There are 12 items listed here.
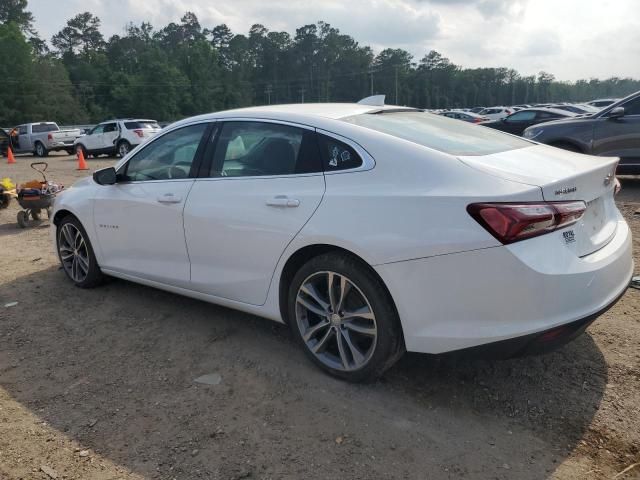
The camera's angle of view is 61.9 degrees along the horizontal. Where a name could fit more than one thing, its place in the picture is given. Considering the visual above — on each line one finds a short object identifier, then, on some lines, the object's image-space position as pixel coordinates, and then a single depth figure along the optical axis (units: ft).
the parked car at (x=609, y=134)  29.68
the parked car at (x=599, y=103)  95.48
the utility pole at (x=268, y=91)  321.73
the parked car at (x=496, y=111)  119.42
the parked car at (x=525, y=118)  56.59
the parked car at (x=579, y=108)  85.47
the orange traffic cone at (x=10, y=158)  74.69
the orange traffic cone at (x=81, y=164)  60.54
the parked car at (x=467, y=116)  87.01
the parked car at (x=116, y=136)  76.28
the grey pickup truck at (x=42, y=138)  87.04
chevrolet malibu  8.46
